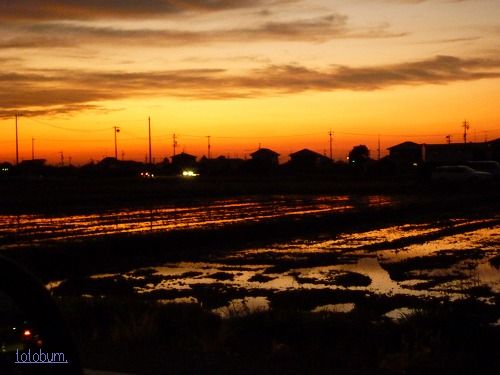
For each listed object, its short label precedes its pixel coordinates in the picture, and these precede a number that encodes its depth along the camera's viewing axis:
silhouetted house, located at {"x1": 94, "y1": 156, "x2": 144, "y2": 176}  135.95
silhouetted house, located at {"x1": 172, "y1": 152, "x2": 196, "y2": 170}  156.64
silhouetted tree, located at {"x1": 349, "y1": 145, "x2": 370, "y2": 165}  143.43
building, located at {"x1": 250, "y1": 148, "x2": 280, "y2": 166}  184.50
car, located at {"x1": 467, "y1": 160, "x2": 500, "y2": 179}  71.88
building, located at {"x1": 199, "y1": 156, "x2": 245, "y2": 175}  135.09
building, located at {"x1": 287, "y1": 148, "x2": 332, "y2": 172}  146.59
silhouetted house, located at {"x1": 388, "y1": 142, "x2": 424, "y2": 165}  142.51
